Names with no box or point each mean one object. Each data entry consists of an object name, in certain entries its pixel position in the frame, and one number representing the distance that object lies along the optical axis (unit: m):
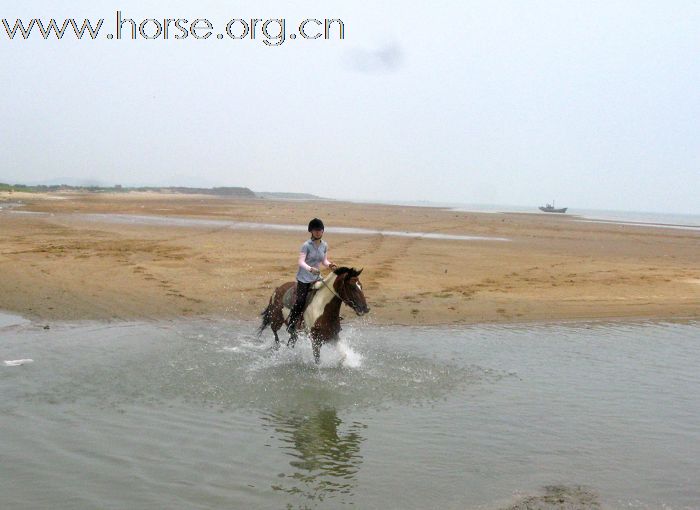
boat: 104.97
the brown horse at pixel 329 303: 8.83
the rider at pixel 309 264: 9.17
